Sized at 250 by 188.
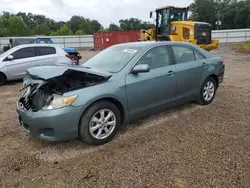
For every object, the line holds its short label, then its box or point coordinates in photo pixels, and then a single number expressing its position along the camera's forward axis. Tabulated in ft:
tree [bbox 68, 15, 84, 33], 326.96
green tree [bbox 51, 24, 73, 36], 204.42
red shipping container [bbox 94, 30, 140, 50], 69.67
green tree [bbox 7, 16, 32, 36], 168.14
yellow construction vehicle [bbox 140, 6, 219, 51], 39.60
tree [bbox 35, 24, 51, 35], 271.90
